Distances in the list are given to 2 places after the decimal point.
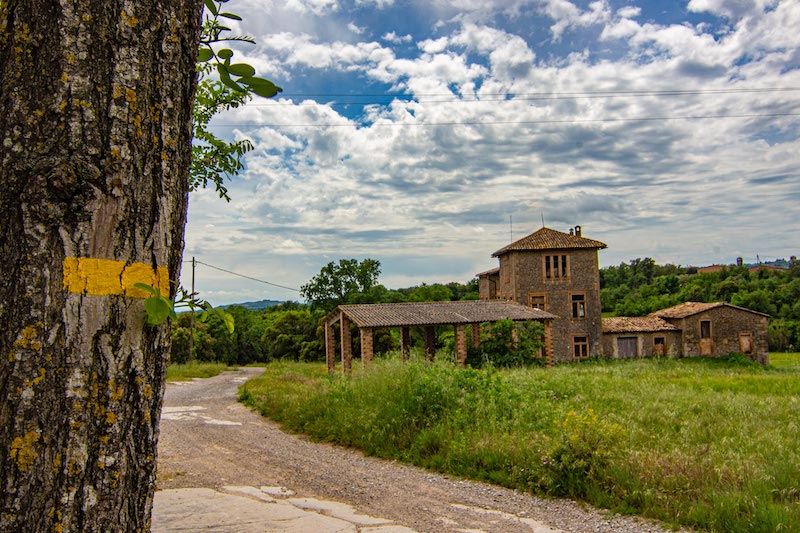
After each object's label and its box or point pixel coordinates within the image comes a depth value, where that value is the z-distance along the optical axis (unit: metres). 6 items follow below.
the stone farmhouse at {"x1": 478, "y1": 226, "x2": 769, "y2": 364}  32.25
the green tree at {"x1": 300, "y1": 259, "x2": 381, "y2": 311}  40.91
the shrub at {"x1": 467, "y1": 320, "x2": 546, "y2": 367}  25.48
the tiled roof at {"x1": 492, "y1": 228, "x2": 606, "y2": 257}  32.28
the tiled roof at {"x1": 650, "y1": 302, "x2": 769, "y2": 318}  32.91
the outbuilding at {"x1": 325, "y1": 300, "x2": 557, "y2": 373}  21.83
